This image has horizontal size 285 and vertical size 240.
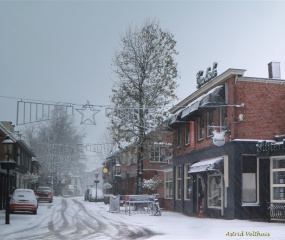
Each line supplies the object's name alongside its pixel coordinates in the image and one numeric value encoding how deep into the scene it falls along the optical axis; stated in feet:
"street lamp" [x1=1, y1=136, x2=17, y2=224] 71.41
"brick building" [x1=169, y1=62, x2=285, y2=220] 82.75
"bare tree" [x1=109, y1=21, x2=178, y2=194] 118.42
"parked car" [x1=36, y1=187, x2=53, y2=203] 171.90
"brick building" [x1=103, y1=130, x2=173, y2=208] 121.29
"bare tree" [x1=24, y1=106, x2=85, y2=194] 250.98
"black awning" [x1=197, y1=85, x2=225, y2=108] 88.28
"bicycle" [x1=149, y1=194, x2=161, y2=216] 98.22
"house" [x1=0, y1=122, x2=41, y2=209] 117.08
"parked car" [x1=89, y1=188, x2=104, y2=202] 195.62
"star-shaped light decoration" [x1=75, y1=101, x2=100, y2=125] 75.40
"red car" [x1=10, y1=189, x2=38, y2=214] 97.96
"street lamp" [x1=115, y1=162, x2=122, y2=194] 197.42
